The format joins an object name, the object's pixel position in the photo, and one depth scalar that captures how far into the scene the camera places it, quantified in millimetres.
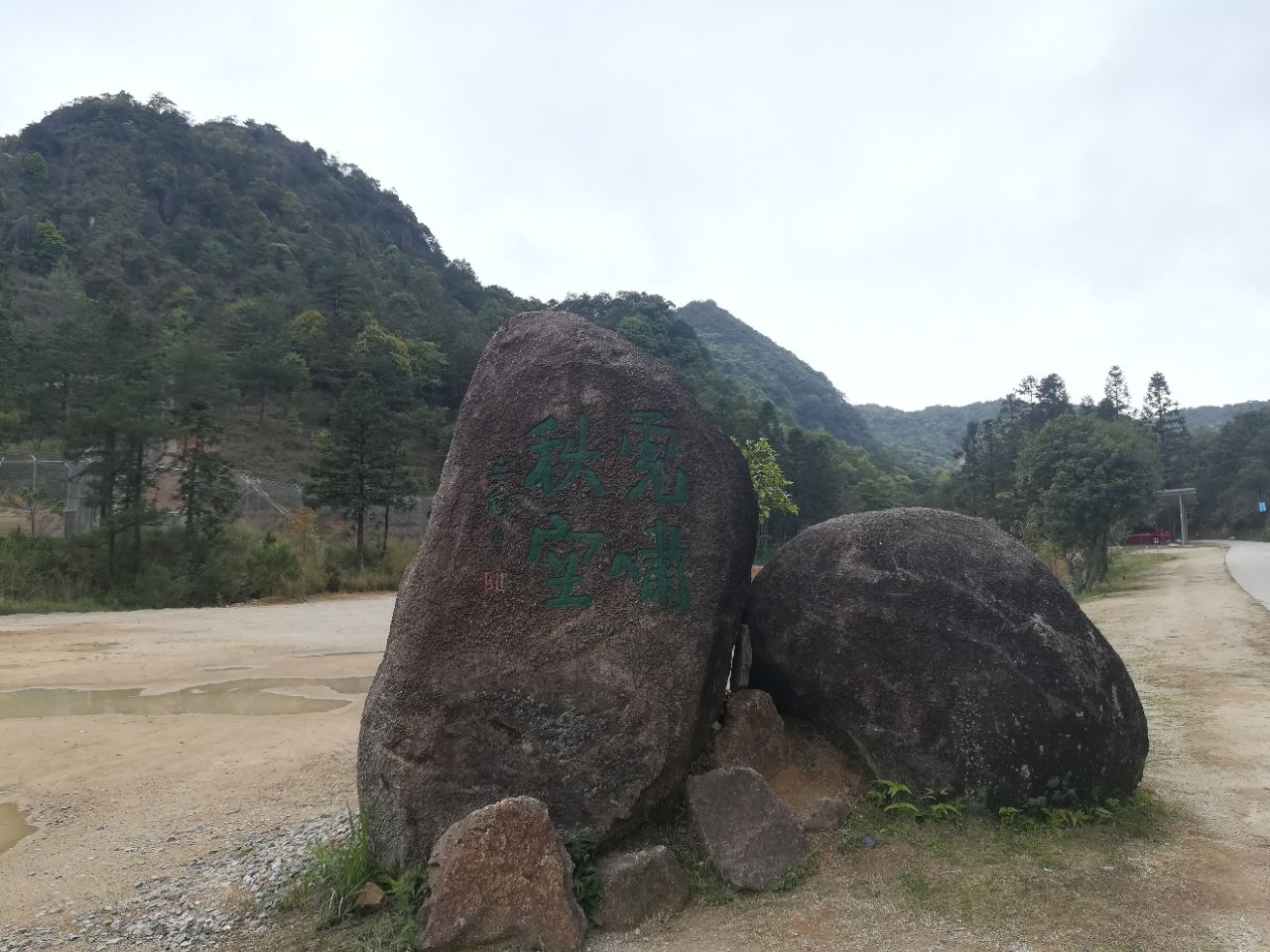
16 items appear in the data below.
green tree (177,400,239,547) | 19609
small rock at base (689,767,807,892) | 4082
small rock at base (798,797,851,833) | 4469
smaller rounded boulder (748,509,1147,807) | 4559
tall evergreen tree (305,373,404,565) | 24469
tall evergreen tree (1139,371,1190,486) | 60625
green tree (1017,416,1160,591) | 22141
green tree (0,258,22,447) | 22527
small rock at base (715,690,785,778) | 4832
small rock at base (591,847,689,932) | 3830
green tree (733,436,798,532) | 11531
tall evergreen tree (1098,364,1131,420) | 58469
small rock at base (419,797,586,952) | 3596
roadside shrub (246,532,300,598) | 19984
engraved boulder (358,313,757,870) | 4273
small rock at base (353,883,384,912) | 3979
